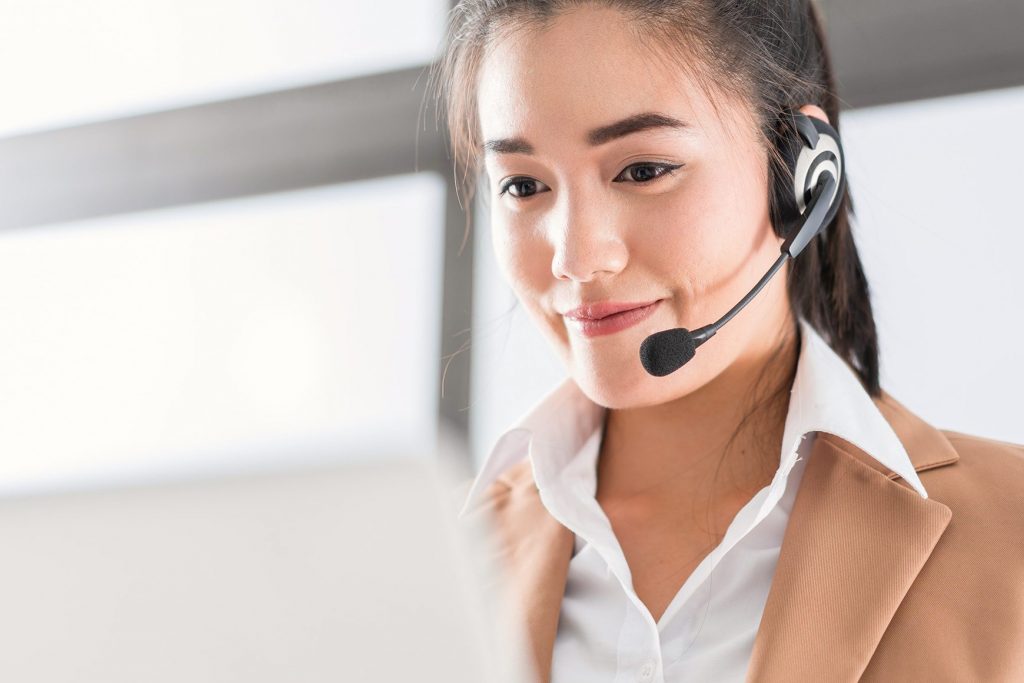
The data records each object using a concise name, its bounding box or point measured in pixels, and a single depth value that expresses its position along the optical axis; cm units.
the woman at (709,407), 106
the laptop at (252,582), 56
